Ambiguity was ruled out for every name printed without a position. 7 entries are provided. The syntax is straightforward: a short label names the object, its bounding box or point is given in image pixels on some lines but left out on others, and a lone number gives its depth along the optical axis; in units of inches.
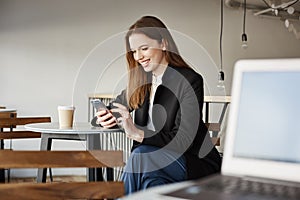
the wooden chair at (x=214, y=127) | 104.5
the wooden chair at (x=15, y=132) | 105.4
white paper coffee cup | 96.9
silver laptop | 27.9
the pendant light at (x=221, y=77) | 229.1
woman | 66.9
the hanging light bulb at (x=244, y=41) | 232.2
